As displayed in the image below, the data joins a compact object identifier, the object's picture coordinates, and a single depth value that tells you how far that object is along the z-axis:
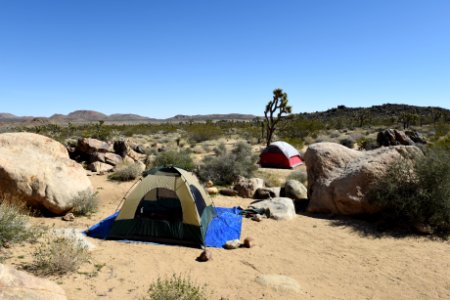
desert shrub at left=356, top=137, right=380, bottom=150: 19.64
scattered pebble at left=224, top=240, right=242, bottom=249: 7.31
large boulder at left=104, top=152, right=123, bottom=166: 15.40
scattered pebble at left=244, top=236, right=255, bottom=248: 7.46
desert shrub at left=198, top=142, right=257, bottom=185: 13.70
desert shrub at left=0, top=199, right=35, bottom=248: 6.21
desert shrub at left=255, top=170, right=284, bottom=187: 13.45
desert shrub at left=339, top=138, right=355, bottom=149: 25.42
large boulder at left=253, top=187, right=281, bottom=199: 11.54
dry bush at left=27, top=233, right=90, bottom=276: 5.41
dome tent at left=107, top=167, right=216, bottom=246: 7.49
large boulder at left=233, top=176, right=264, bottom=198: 11.88
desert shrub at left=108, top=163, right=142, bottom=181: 12.91
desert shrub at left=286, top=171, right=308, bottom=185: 14.06
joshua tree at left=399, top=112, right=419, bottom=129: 42.95
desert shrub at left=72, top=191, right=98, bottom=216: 9.05
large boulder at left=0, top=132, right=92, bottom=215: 8.35
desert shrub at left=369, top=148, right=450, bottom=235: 8.01
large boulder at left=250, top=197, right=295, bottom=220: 9.59
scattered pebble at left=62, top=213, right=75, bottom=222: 8.57
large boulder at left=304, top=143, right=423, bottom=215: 9.40
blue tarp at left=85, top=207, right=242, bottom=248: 7.61
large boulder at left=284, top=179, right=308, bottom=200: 11.48
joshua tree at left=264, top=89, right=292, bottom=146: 23.73
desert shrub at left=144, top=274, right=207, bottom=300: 4.52
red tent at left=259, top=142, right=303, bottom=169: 17.75
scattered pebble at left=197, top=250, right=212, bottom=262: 6.54
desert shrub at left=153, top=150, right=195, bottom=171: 14.52
